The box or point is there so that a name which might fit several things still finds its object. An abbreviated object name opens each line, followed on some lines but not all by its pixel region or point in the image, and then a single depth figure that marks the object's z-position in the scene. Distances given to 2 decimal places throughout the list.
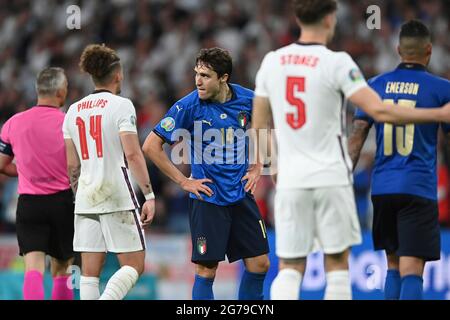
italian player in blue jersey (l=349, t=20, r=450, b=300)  14.76
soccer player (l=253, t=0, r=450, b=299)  12.58
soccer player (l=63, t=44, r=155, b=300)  15.39
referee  16.98
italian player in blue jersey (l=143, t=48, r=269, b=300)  15.95
